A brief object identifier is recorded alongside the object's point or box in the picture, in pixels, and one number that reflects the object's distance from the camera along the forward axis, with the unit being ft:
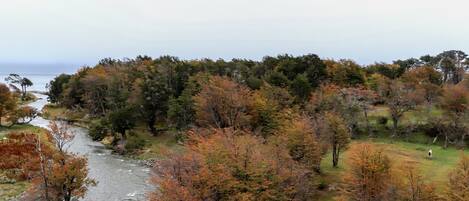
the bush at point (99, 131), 229.86
